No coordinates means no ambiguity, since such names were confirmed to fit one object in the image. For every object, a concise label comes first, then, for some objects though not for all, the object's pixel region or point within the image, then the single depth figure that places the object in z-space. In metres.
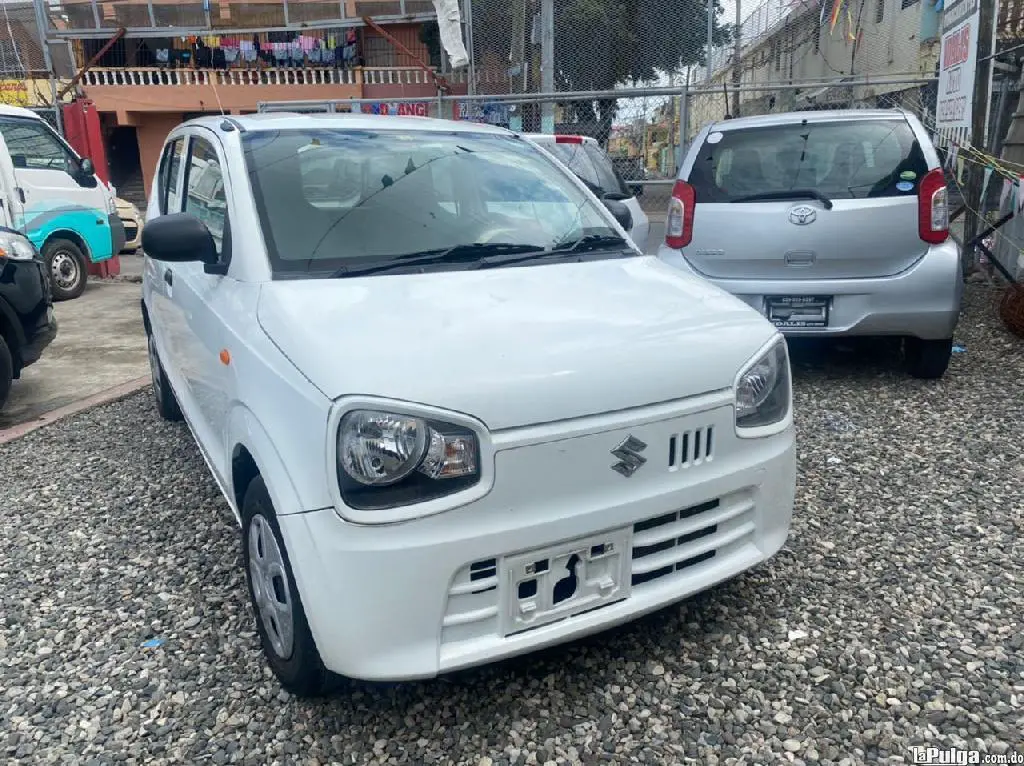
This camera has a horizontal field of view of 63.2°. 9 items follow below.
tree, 13.04
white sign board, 6.94
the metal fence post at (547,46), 10.87
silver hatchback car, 4.92
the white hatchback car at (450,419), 2.10
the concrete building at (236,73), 21.16
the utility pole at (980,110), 7.02
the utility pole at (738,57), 9.97
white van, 9.15
